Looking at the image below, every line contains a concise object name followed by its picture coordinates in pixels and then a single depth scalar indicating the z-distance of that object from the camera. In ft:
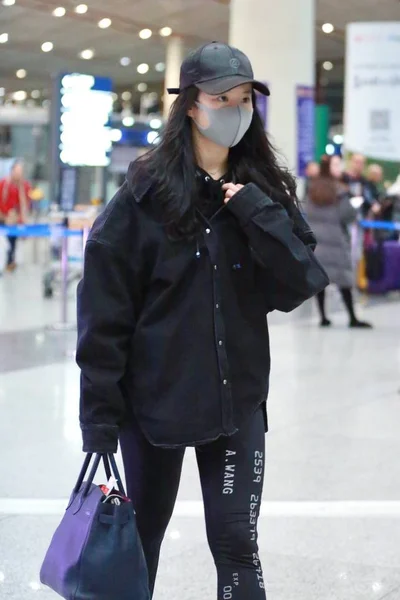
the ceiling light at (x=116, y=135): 76.92
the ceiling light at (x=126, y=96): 86.16
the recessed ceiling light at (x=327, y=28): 65.44
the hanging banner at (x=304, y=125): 52.75
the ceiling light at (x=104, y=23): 53.88
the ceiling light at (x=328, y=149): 95.03
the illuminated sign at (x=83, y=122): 36.19
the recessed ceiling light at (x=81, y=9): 49.29
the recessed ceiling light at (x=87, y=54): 59.83
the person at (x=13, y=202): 59.26
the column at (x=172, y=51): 58.04
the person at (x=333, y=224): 34.41
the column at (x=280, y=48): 51.57
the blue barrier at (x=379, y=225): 47.73
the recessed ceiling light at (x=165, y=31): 59.77
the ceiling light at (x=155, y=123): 87.97
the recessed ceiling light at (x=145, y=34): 60.32
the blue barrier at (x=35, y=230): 36.58
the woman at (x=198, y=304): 8.49
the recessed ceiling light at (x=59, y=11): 49.19
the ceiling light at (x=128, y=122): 86.38
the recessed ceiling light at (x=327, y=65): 87.02
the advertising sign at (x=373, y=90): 46.98
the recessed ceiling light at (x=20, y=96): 70.08
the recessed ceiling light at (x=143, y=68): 75.44
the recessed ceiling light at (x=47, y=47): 54.39
